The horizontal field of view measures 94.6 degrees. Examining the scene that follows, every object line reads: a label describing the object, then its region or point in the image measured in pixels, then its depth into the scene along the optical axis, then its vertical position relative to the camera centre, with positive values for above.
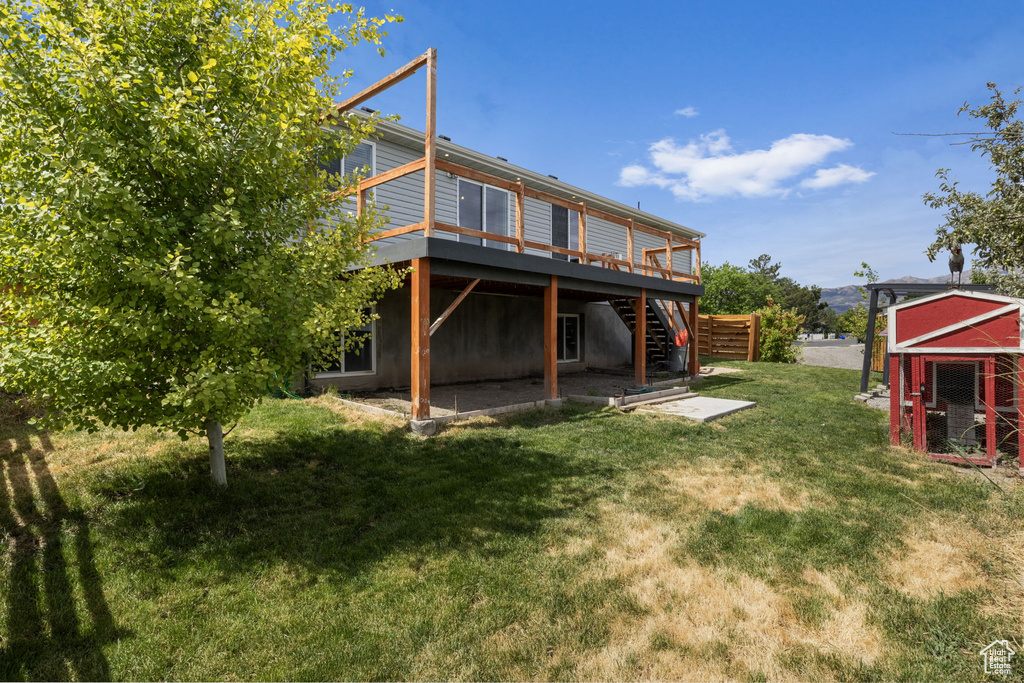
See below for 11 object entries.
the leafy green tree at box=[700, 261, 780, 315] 30.86 +3.25
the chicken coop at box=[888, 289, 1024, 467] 6.09 -0.49
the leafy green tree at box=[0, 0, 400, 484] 3.55 +1.08
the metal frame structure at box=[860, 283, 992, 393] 10.78 +1.14
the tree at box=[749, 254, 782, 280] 87.06 +13.42
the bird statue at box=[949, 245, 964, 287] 8.63 +1.43
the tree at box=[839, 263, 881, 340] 23.78 +1.13
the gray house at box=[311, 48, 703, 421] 7.42 +1.29
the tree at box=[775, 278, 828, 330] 84.19 +6.69
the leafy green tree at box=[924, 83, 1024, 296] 6.33 +1.83
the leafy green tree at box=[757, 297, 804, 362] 20.25 +0.18
